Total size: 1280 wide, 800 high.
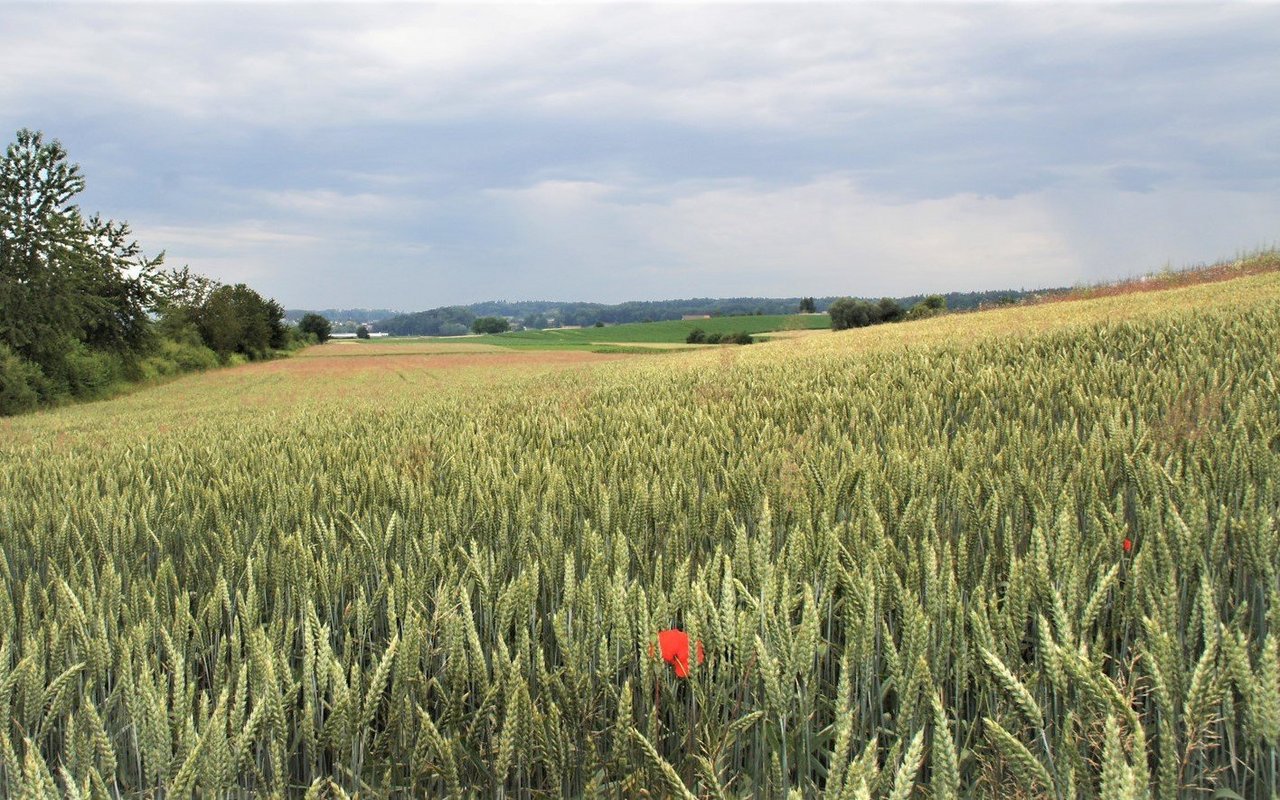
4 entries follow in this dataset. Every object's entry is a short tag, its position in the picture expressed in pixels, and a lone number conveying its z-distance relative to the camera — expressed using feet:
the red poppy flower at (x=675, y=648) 5.37
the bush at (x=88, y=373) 120.16
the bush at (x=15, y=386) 100.17
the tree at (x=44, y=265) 108.99
